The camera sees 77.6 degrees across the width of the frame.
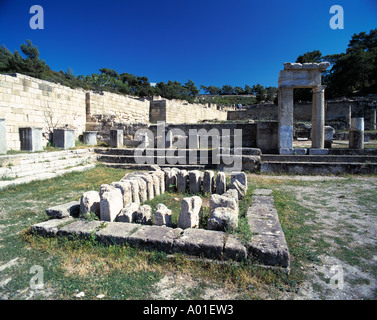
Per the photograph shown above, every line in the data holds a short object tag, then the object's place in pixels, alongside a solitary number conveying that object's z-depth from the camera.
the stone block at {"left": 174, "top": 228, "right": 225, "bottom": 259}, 2.68
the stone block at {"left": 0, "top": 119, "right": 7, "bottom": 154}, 7.91
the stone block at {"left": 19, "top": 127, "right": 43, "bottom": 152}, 9.23
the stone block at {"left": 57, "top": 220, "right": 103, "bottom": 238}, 3.15
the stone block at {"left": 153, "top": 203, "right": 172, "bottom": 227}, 3.40
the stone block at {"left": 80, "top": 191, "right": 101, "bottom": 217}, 3.69
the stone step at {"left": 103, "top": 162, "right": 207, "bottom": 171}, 8.86
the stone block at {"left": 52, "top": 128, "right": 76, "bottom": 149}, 10.73
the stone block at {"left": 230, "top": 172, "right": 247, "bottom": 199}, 5.09
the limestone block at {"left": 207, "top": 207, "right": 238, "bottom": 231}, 3.09
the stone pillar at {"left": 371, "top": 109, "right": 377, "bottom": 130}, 24.51
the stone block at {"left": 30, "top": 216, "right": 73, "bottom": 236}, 3.30
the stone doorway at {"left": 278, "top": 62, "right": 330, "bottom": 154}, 10.02
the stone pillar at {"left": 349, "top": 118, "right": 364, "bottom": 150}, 10.49
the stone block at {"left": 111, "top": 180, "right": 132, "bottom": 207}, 4.18
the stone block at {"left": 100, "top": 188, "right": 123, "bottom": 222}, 3.57
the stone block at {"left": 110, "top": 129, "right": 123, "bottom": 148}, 12.20
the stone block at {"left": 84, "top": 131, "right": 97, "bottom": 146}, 12.69
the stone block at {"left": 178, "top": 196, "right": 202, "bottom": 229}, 3.30
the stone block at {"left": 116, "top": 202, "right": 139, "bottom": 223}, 3.56
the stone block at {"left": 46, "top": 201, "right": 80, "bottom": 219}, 3.66
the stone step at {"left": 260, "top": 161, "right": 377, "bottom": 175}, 7.86
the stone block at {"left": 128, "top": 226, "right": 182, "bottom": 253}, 2.84
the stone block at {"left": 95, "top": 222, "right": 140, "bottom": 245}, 2.99
